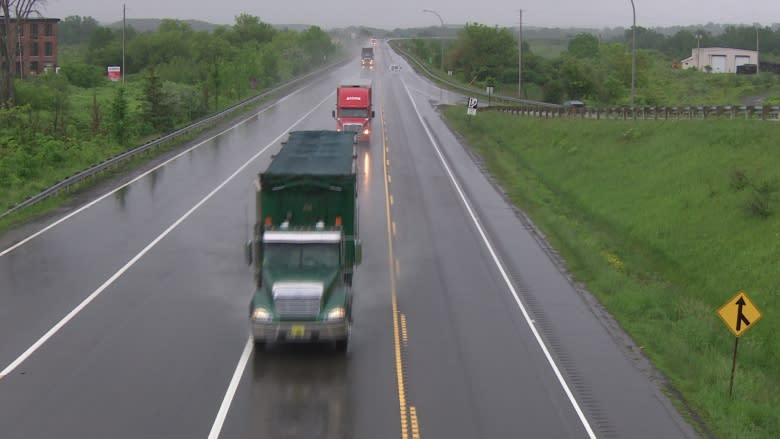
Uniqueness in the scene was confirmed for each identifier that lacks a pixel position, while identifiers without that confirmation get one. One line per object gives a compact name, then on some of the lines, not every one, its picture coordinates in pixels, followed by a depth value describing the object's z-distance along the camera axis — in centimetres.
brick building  13150
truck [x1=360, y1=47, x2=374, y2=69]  14064
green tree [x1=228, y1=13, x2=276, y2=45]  19488
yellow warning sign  1952
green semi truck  2050
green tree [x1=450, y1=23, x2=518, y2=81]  14000
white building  17925
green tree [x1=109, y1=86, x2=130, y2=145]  5572
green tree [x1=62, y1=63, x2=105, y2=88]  10575
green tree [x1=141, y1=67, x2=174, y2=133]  6384
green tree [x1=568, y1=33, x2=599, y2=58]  19418
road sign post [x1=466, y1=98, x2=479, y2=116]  6625
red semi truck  5869
